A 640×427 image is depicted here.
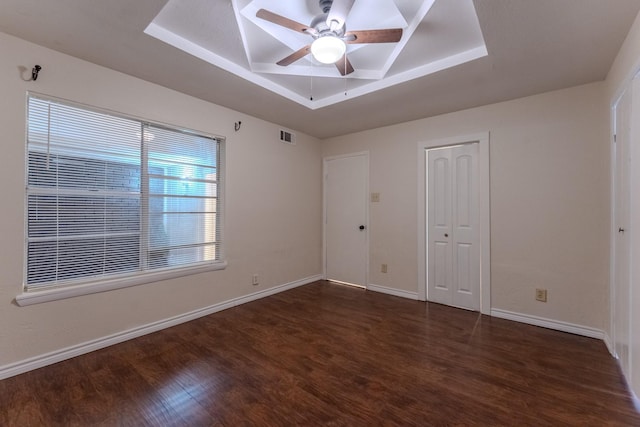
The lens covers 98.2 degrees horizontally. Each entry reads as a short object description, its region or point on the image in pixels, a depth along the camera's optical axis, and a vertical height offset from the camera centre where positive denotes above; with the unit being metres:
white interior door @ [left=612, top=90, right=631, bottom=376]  1.94 -0.16
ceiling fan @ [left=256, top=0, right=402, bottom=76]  1.76 +1.22
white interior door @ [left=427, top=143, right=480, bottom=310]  3.37 -0.15
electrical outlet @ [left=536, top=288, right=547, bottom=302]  2.89 -0.84
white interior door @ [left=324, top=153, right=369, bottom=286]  4.36 -0.08
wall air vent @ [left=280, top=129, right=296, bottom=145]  4.15 +1.17
